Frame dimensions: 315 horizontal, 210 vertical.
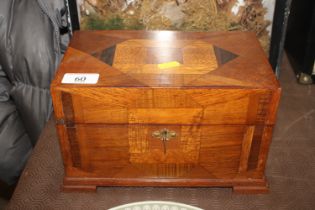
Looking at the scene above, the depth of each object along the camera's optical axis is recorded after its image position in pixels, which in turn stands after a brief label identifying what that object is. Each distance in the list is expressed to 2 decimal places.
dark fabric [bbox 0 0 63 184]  1.01
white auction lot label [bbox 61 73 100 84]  0.71
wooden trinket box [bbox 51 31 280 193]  0.71
